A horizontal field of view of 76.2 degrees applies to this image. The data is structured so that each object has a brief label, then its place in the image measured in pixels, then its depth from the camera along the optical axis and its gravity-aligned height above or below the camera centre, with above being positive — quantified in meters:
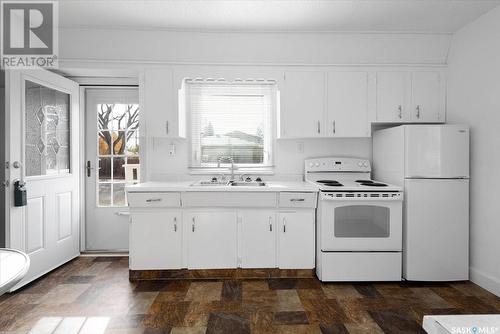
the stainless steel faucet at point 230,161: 3.52 +0.00
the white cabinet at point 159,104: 3.29 +0.59
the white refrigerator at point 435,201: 2.92 -0.37
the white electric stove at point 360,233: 2.93 -0.66
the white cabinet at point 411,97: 3.37 +0.69
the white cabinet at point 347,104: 3.35 +0.60
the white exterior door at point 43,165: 2.73 -0.03
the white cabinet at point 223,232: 3.00 -0.68
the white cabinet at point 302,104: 3.34 +0.60
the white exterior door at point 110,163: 3.79 -0.02
